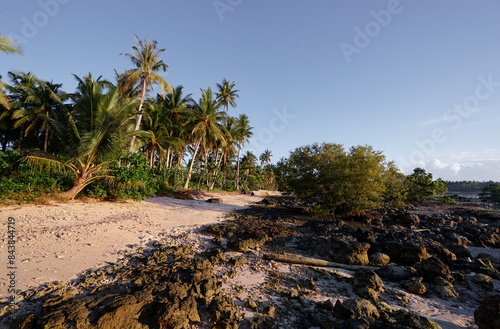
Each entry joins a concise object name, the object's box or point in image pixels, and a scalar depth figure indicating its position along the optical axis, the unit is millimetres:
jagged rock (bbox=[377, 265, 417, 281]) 4758
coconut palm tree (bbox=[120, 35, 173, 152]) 18109
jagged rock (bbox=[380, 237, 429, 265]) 5859
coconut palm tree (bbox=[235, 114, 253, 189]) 36366
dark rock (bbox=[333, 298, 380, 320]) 2996
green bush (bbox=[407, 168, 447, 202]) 28438
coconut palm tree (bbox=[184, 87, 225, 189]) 24844
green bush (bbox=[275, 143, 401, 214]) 11172
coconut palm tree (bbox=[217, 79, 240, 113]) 32728
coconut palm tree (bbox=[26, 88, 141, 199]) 9766
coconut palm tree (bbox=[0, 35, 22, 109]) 8235
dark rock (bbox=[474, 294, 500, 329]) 2856
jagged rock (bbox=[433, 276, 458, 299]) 4164
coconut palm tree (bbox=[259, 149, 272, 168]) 60344
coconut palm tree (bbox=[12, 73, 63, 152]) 20562
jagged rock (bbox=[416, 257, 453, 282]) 4719
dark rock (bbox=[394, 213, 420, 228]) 12102
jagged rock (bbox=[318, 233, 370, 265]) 5543
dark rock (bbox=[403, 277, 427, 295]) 4207
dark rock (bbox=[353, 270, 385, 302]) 3824
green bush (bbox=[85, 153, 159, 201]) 10711
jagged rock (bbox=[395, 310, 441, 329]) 2793
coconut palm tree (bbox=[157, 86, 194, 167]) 25484
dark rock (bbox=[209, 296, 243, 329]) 2658
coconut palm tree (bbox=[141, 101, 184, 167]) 23089
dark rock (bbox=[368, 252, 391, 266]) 5766
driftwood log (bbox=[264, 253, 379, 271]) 5082
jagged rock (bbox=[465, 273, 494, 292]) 4527
